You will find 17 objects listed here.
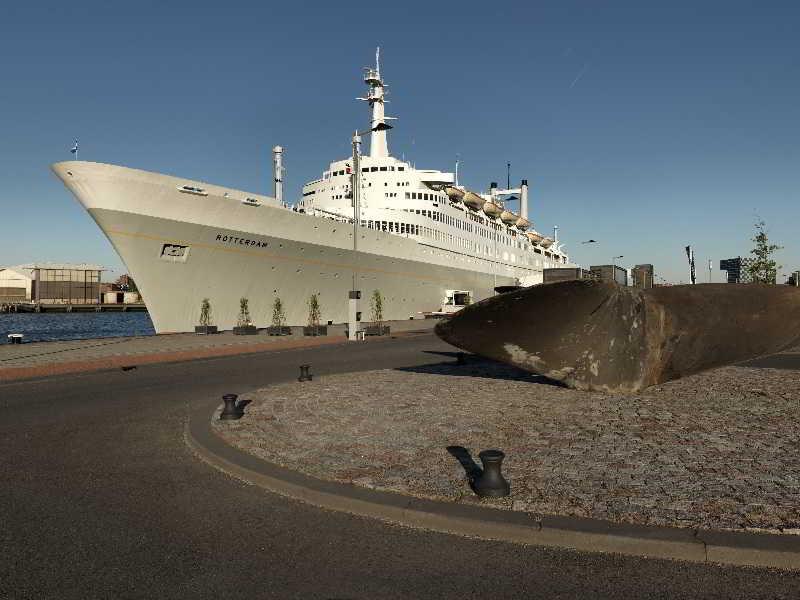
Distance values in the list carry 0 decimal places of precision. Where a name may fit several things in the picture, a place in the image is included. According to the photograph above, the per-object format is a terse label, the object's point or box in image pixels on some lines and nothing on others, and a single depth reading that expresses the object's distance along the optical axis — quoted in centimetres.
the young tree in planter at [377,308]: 3459
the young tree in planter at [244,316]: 3034
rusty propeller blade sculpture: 894
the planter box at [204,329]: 2865
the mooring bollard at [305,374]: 1213
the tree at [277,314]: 3105
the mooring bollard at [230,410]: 822
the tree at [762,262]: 3681
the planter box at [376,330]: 2969
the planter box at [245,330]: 2847
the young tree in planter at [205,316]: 2894
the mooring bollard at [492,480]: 480
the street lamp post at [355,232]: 2580
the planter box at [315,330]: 2786
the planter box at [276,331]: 2823
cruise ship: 2578
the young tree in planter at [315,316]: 2873
